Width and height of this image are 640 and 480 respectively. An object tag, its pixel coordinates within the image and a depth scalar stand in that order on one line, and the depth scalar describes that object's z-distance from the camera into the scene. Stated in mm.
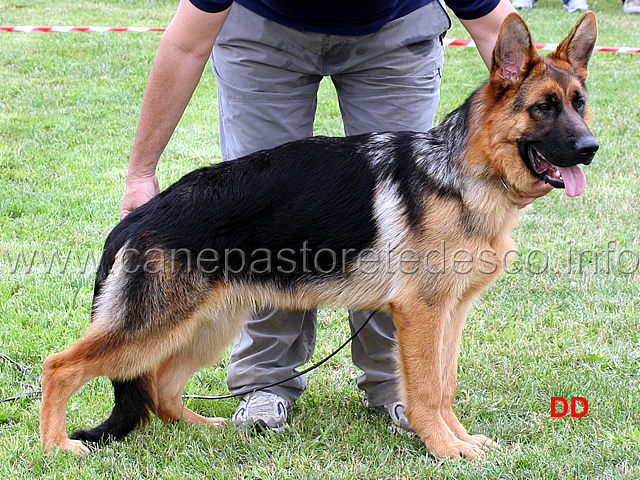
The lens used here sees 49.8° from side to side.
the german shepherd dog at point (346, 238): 2967
